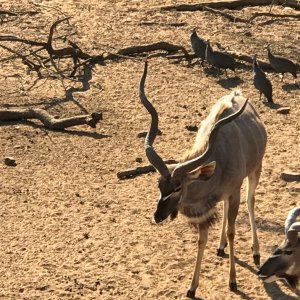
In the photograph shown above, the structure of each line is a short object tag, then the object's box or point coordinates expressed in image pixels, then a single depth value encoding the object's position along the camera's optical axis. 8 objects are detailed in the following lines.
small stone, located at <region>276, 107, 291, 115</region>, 14.31
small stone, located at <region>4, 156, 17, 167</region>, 12.51
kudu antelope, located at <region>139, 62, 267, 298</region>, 8.52
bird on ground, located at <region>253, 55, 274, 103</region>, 14.72
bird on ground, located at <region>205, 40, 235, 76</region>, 16.06
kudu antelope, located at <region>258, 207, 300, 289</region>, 8.13
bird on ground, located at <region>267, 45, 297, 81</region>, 15.69
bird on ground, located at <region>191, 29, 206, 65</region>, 16.72
